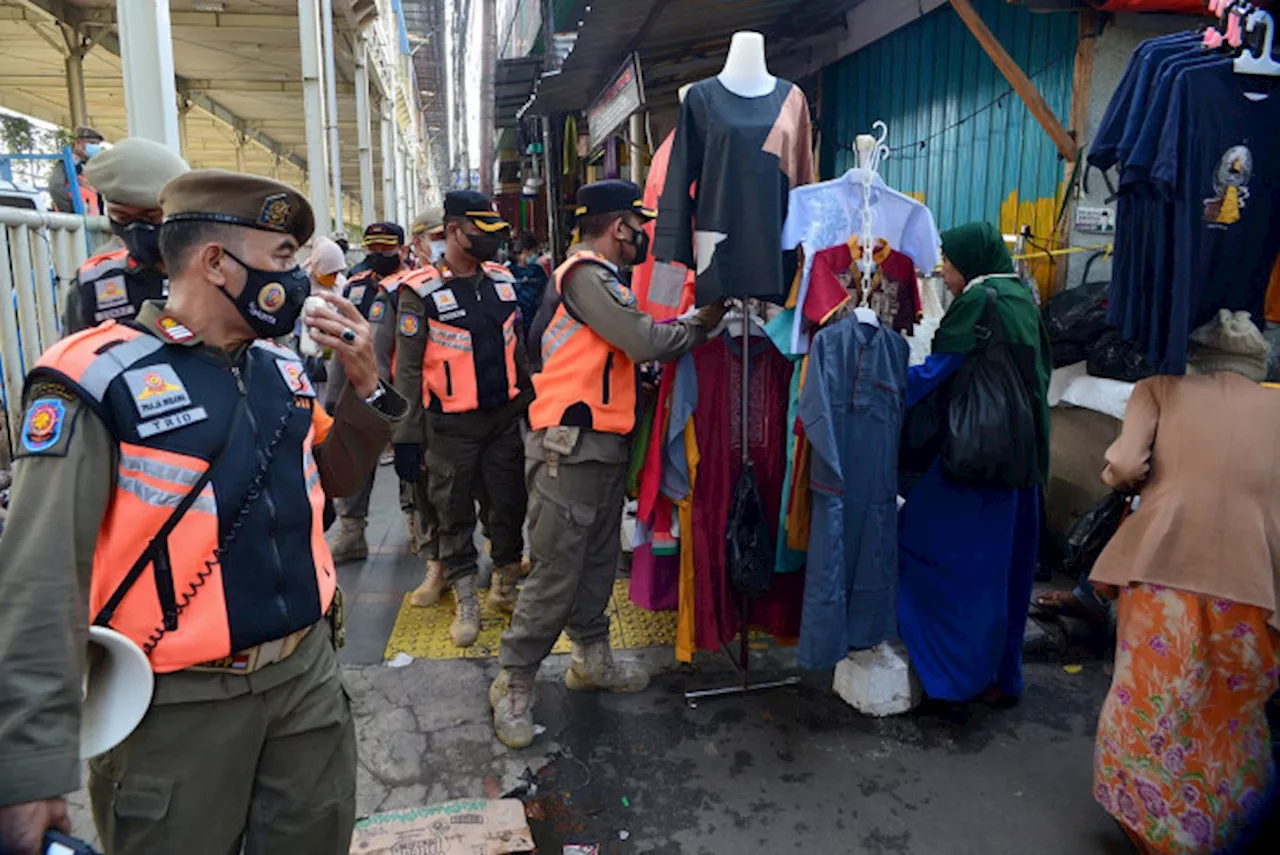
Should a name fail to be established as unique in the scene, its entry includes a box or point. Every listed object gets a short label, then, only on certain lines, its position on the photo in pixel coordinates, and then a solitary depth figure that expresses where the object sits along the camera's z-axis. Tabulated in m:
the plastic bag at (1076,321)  4.65
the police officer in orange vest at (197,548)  1.46
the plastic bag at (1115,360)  4.36
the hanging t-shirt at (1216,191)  2.54
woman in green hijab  3.50
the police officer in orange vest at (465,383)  4.34
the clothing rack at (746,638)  3.59
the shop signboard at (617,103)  5.90
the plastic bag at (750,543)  3.51
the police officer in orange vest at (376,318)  4.92
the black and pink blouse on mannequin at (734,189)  3.32
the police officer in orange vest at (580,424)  3.43
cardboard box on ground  2.64
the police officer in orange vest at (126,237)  2.94
